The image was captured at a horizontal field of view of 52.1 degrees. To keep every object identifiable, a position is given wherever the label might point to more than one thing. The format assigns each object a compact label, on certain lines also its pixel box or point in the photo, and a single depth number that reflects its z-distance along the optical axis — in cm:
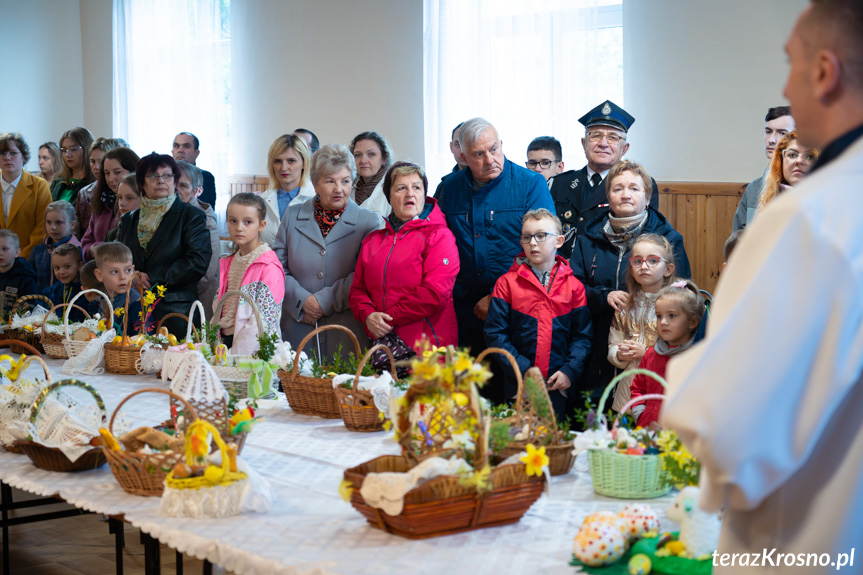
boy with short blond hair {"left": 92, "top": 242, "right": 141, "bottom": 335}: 421
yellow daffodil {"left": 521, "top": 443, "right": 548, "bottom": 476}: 181
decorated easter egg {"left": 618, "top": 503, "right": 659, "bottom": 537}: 172
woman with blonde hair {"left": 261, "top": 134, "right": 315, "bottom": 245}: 472
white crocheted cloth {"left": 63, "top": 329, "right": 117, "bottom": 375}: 348
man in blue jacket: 376
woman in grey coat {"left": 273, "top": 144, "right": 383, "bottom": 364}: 393
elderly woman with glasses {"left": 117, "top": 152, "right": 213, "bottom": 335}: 453
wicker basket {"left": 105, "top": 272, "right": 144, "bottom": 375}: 346
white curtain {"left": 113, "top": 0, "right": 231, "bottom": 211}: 845
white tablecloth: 168
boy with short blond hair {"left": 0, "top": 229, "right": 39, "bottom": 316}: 539
